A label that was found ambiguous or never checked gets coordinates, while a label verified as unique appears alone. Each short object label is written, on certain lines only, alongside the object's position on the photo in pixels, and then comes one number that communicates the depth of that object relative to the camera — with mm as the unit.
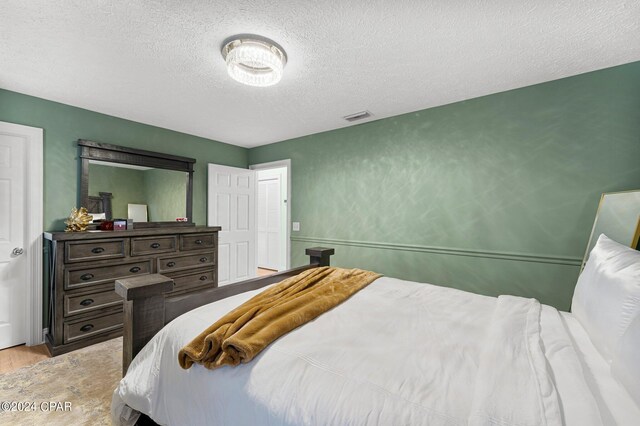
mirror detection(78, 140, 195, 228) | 3045
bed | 794
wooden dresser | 2494
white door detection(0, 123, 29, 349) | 2564
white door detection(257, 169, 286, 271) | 5902
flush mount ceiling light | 1798
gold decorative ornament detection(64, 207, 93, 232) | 2750
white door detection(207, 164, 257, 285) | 4148
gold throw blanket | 1062
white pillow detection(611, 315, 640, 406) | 793
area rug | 1721
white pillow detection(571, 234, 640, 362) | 974
